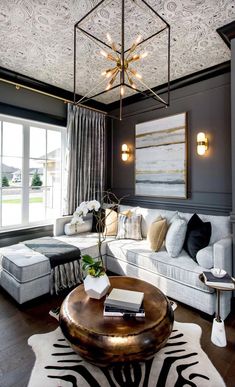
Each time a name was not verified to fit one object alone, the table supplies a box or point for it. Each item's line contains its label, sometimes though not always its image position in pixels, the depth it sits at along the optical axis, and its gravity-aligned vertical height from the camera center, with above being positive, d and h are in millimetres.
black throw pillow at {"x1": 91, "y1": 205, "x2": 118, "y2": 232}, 3883 -485
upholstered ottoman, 2385 -900
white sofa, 2229 -788
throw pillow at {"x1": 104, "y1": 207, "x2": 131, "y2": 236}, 3602 -446
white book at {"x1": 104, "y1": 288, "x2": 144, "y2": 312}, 1559 -757
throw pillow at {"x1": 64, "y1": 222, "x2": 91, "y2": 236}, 3555 -563
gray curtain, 3895 +695
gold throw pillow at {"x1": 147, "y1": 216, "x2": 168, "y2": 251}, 2850 -513
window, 3377 +358
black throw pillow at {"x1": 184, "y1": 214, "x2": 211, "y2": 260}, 2528 -485
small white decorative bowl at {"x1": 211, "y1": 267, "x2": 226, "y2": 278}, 2012 -710
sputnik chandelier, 1947 +1639
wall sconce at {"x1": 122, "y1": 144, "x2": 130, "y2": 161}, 4172 +784
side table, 1858 -1159
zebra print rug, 1495 -1249
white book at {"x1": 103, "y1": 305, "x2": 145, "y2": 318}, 1547 -822
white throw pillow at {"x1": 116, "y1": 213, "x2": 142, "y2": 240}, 3377 -510
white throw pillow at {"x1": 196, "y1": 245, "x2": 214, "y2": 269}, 2324 -665
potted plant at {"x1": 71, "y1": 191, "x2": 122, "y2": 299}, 1791 -694
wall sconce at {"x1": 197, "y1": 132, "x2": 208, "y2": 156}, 3064 +703
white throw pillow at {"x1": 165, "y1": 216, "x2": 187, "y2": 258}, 2635 -520
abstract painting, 3369 +591
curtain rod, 3027 +1519
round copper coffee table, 1361 -887
